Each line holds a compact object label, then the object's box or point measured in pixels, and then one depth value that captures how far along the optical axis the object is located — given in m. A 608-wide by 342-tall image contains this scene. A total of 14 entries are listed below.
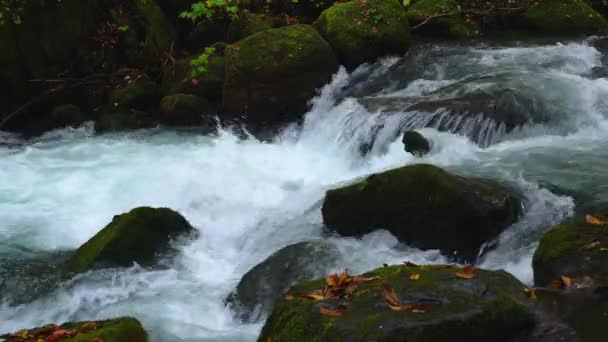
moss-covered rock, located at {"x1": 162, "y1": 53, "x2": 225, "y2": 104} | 11.38
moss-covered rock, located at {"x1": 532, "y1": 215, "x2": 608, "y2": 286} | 4.02
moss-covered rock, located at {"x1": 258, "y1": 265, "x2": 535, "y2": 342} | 3.25
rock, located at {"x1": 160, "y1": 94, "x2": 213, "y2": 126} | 10.95
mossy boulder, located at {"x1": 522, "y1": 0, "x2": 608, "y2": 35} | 12.52
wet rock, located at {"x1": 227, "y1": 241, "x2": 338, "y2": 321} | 5.46
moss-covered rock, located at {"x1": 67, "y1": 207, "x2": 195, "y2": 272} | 6.10
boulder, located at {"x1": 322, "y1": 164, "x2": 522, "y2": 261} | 5.59
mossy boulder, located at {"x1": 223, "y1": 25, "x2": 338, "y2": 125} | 10.36
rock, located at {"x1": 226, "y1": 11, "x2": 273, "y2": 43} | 12.79
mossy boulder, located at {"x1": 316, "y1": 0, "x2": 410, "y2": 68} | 11.28
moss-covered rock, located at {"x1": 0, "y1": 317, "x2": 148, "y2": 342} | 3.94
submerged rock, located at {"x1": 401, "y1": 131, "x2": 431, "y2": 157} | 8.14
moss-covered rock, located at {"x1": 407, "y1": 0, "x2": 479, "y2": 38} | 12.84
